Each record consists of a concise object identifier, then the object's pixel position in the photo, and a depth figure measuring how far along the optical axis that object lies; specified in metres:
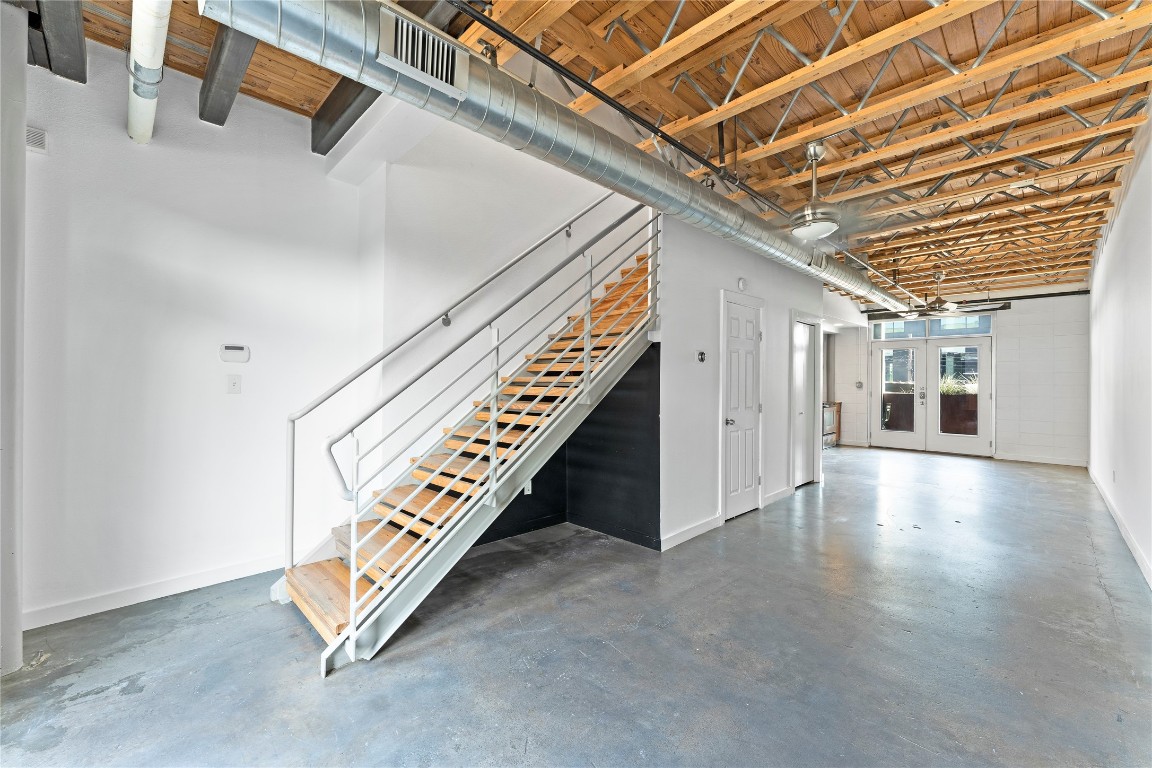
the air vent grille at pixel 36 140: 2.83
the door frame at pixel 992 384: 9.54
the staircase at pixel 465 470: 2.61
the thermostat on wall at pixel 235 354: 3.49
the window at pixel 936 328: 9.79
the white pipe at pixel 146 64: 2.10
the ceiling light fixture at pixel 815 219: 3.71
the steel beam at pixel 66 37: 2.40
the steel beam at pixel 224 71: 2.68
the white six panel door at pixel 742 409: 5.09
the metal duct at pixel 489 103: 1.86
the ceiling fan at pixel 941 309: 8.27
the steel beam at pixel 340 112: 3.31
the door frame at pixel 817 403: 6.79
